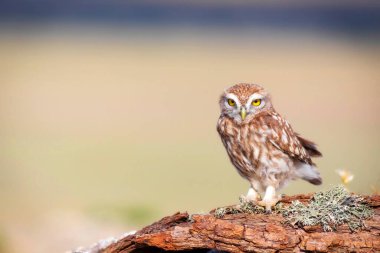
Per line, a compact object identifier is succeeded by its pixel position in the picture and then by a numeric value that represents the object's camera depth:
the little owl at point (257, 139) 9.56
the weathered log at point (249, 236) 8.11
